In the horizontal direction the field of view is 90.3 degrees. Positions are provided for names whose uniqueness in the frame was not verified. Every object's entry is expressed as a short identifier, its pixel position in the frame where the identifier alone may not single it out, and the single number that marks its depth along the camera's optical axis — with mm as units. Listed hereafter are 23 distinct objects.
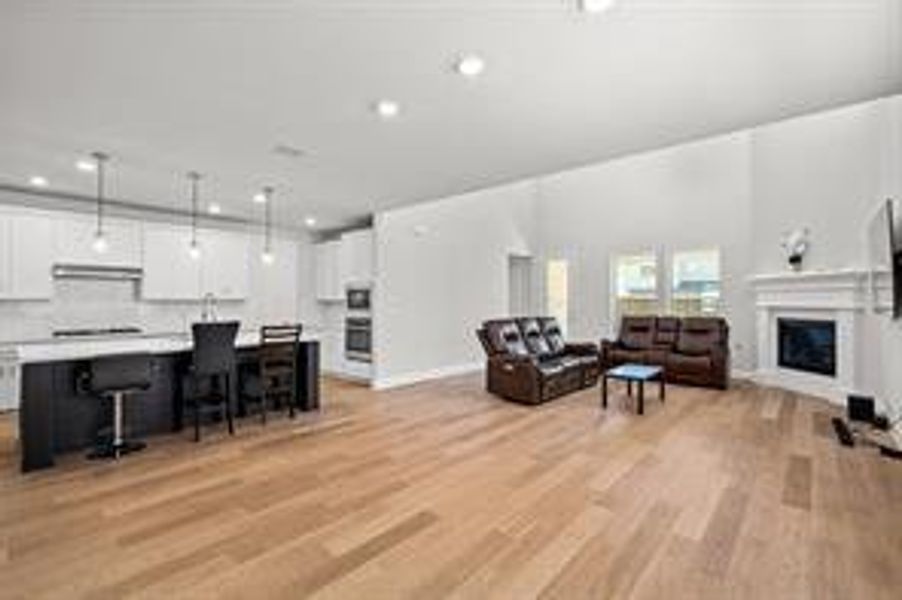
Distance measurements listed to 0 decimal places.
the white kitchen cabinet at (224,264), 6594
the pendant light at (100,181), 4098
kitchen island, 3525
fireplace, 5660
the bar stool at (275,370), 4641
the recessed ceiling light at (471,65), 2453
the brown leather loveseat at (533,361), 5414
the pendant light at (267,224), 5603
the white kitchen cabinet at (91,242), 5449
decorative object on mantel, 6039
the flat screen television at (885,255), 3475
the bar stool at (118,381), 3588
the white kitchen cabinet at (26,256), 5051
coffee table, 4926
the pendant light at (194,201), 4780
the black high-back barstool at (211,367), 4105
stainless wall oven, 6641
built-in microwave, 6691
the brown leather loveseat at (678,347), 6238
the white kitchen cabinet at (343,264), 6711
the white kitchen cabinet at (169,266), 6094
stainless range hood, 5604
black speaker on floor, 4480
